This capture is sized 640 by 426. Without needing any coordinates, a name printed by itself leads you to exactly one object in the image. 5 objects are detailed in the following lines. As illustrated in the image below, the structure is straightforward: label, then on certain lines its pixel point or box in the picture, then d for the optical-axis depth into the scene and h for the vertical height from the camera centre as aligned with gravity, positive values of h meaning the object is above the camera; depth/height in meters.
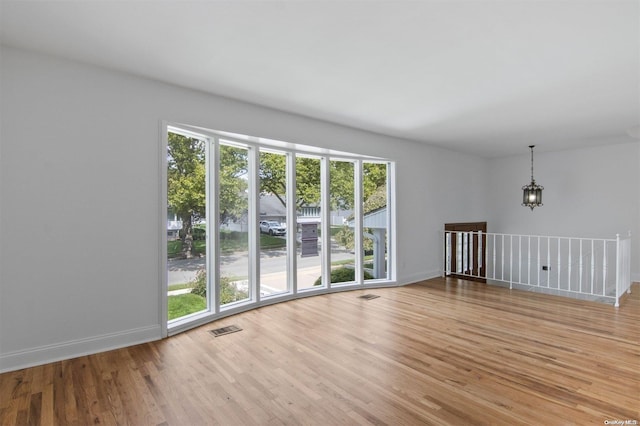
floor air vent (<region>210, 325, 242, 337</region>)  3.40 -1.27
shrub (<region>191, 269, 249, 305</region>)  3.78 -0.94
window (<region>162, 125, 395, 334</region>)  3.62 -0.14
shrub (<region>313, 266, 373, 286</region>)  5.27 -1.04
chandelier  6.46 +0.35
